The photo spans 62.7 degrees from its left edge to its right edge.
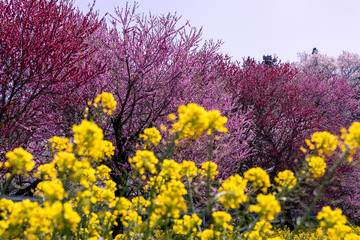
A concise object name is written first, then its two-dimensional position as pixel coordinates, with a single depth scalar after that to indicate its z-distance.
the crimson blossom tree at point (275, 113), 11.33
